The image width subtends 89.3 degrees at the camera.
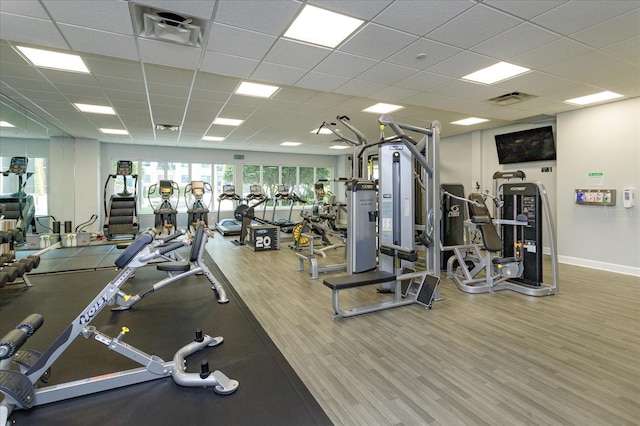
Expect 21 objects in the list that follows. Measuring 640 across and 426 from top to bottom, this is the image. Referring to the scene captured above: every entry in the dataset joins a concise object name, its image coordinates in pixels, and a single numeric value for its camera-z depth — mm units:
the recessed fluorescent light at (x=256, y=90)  4688
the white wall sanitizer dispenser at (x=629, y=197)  5023
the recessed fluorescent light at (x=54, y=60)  3555
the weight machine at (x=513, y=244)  4129
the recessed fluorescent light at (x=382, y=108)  5711
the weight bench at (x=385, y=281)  3316
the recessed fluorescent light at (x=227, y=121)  6836
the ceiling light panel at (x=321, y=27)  2707
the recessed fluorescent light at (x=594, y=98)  4828
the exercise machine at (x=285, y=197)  9083
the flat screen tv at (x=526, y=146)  6402
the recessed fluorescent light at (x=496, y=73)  3850
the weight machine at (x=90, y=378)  1795
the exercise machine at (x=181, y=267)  2586
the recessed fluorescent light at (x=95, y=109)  5812
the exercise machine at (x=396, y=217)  3643
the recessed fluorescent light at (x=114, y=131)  8086
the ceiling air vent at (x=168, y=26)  2736
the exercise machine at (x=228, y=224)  9078
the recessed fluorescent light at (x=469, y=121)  6695
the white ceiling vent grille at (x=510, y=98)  4922
